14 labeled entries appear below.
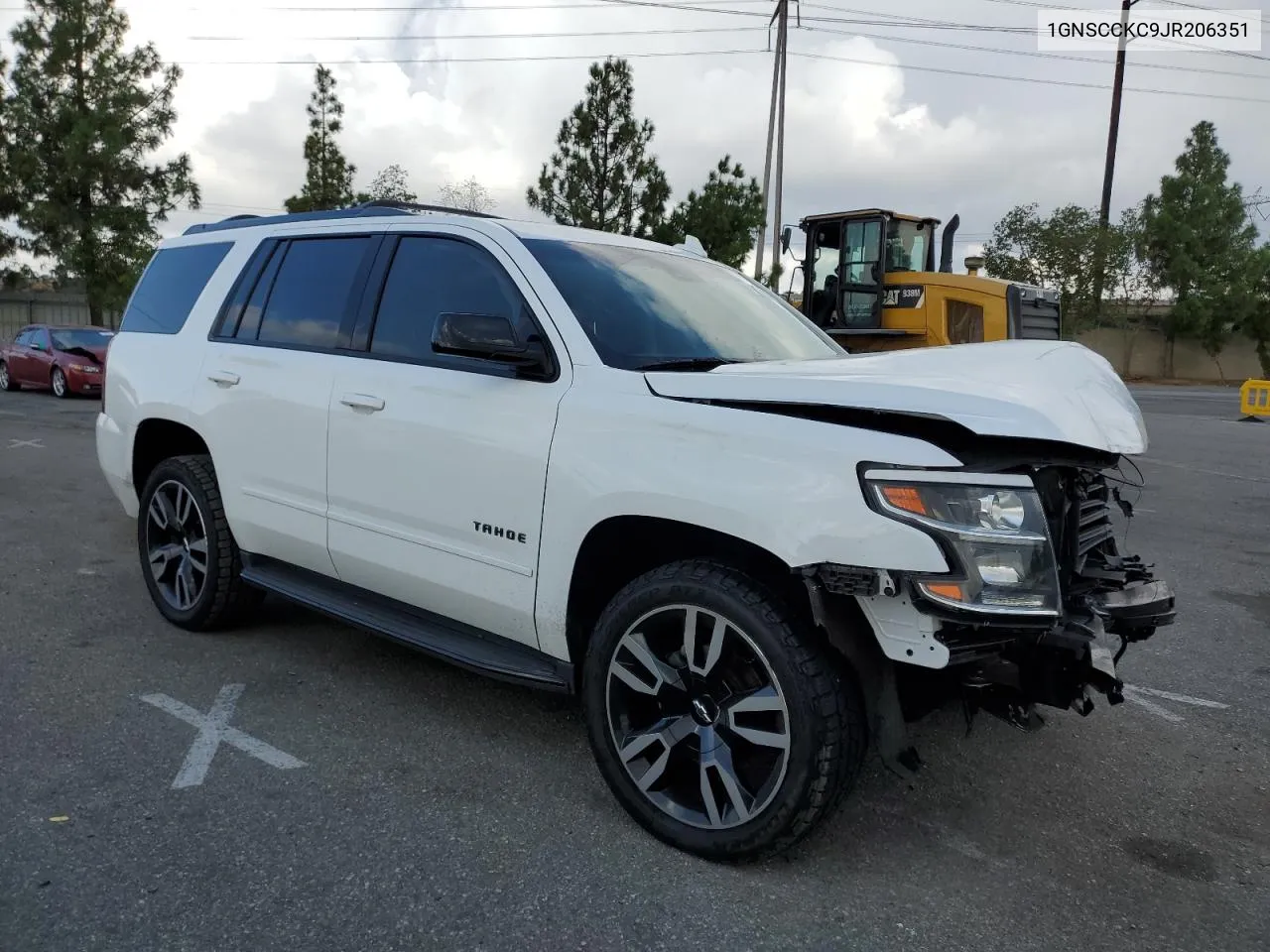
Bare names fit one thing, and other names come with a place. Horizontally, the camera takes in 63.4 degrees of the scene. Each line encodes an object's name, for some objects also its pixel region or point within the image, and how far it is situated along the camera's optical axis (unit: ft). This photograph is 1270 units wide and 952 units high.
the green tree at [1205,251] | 144.36
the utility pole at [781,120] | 102.63
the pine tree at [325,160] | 110.63
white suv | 8.79
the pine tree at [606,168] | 88.58
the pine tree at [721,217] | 89.25
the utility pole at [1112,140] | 116.88
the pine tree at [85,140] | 106.22
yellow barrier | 66.64
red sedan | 63.93
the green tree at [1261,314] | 146.41
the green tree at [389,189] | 102.69
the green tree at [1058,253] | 126.72
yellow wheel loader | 43.39
